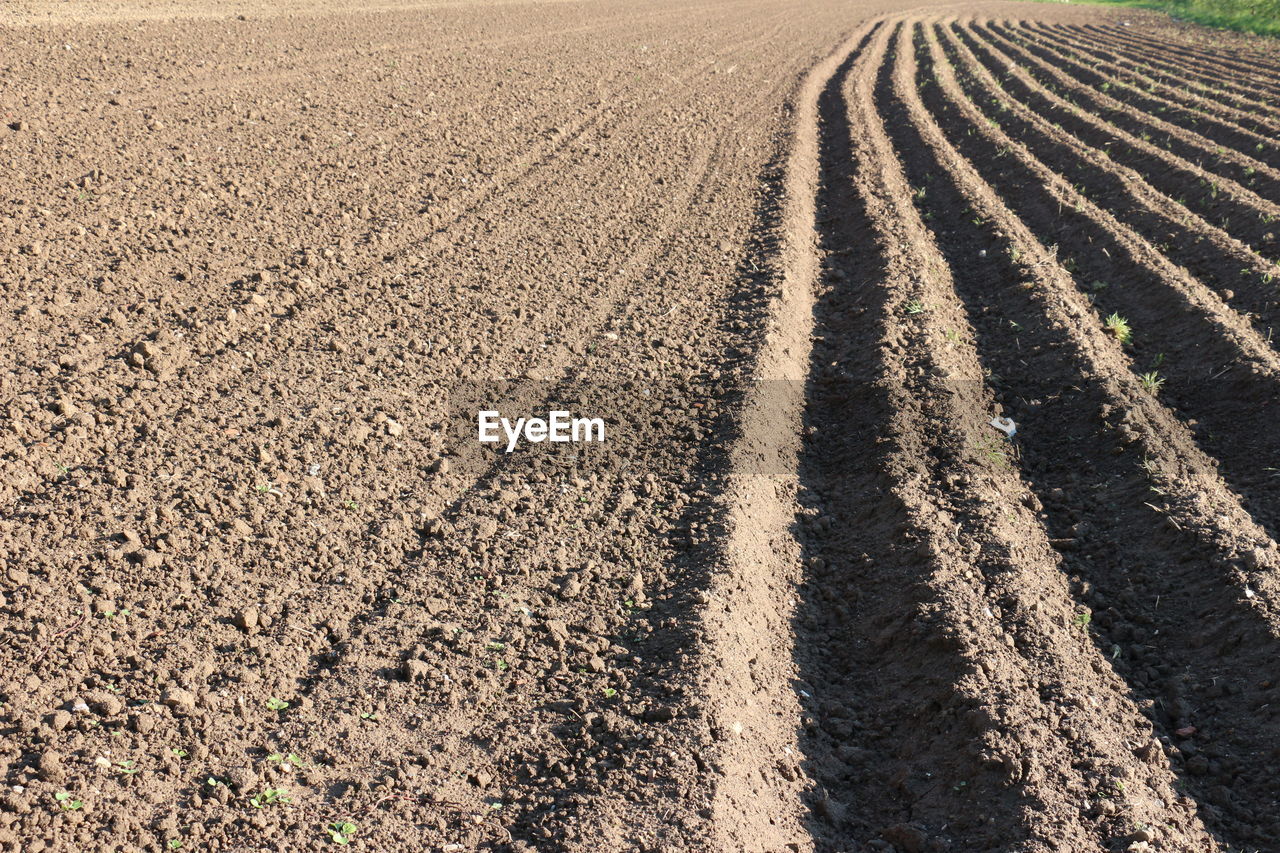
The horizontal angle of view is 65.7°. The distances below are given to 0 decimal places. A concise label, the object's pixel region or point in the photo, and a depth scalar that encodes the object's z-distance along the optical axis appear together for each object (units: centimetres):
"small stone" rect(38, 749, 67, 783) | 315
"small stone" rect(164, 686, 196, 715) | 349
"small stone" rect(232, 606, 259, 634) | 388
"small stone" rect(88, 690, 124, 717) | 341
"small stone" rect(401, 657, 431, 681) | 378
